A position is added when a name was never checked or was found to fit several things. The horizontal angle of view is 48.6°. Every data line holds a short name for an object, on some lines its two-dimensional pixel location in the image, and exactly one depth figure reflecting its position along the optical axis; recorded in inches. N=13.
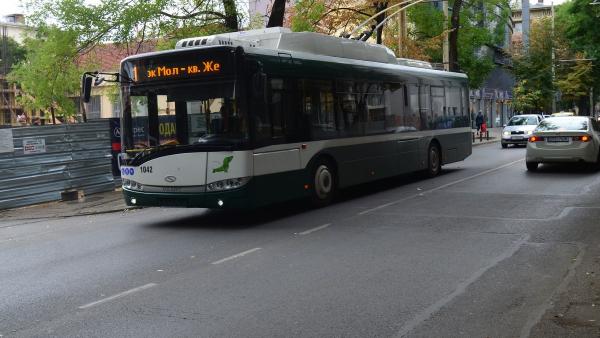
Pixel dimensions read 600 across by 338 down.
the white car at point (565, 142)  721.6
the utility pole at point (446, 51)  1296.8
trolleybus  426.0
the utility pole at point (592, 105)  3084.4
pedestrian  1742.1
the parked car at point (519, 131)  1310.3
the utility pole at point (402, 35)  1171.6
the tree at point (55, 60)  922.1
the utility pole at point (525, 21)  2551.9
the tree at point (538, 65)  2279.8
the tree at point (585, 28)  1381.6
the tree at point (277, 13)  910.4
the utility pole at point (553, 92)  2326.5
